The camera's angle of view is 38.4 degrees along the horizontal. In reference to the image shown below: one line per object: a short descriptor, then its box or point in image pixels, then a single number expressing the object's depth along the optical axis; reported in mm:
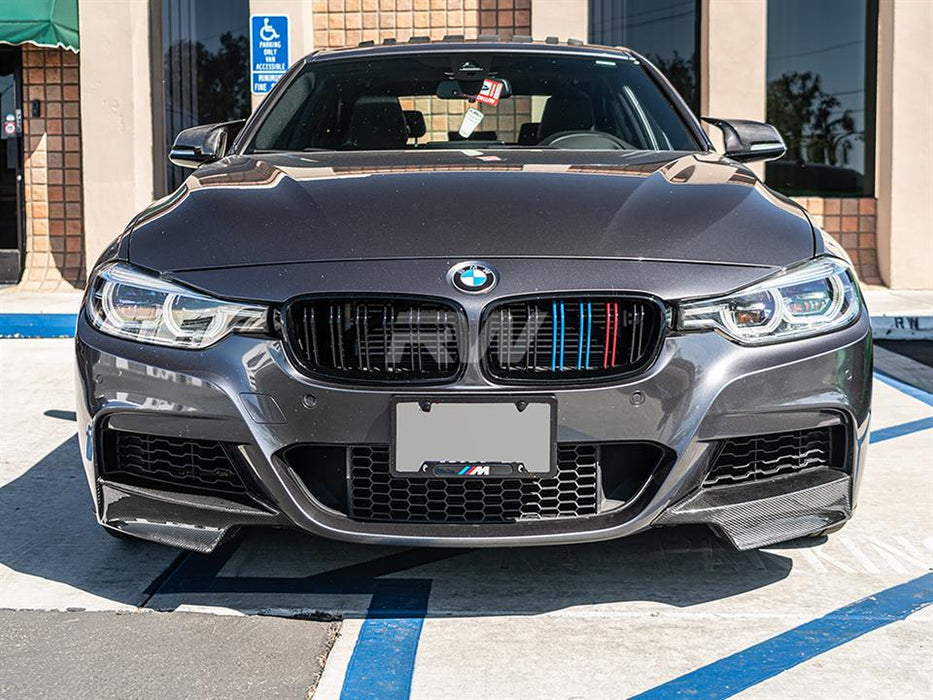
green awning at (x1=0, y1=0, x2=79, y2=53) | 11258
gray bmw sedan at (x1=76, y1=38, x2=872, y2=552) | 2779
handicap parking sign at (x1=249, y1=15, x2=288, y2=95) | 9805
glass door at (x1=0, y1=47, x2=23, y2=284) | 12477
